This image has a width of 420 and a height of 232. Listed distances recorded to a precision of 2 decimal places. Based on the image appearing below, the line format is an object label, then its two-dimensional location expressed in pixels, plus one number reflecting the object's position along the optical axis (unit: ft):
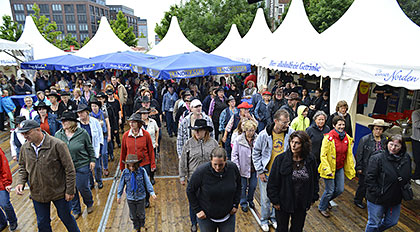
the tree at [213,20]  88.53
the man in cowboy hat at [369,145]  14.66
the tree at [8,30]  98.00
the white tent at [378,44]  17.67
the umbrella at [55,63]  42.68
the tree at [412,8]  83.35
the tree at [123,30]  127.13
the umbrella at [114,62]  38.73
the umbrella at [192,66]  25.73
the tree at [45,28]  111.04
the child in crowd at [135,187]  12.96
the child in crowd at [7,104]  32.96
